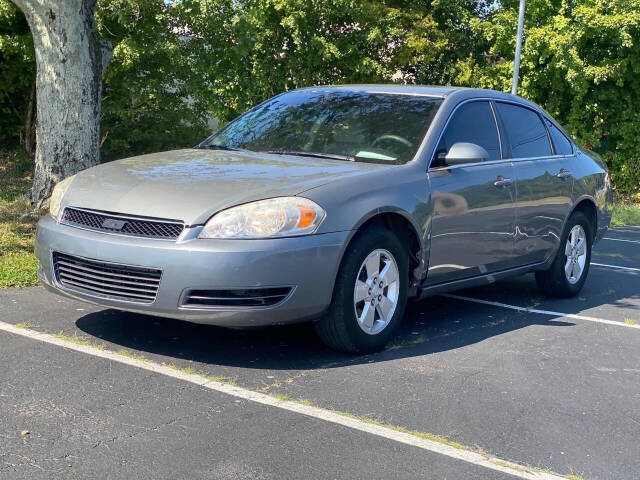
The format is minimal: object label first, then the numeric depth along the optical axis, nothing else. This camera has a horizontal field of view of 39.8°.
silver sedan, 4.82
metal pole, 20.14
